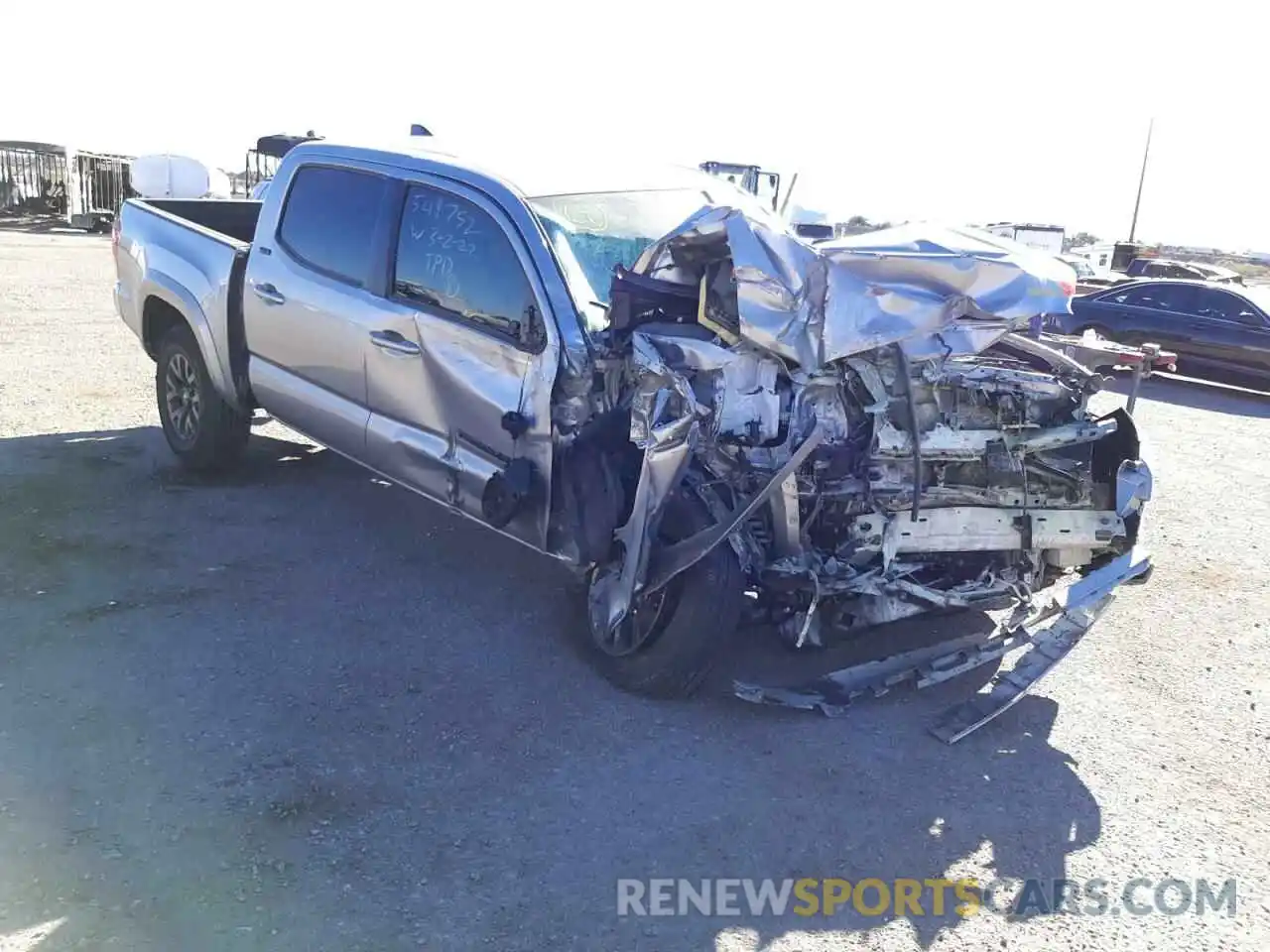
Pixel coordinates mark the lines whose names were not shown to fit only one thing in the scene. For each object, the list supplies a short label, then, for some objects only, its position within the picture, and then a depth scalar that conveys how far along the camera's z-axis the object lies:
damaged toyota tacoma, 4.04
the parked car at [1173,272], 21.17
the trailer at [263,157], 29.65
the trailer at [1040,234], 23.81
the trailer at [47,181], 31.61
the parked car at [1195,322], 13.63
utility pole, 48.47
